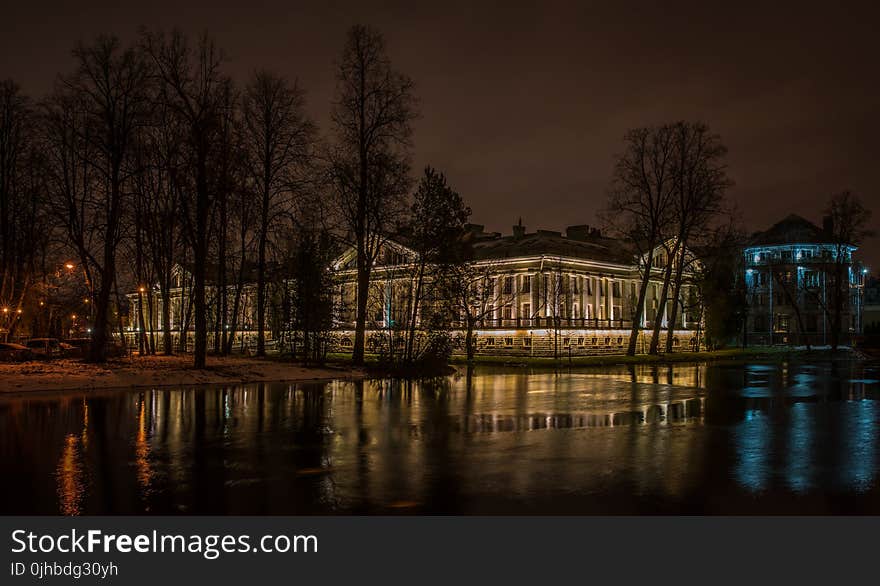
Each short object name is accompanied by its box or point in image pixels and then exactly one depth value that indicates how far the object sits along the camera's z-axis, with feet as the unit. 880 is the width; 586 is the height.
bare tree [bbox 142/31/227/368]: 116.16
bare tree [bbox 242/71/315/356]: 138.21
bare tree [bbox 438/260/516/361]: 132.05
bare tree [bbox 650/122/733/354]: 195.62
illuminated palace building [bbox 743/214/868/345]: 325.42
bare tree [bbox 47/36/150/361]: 115.24
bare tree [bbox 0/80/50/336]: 136.98
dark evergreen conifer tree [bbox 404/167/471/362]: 130.72
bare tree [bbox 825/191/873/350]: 245.65
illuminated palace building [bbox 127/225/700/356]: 229.45
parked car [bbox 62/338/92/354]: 161.19
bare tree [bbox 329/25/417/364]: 131.85
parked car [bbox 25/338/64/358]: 156.70
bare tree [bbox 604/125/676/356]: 198.08
